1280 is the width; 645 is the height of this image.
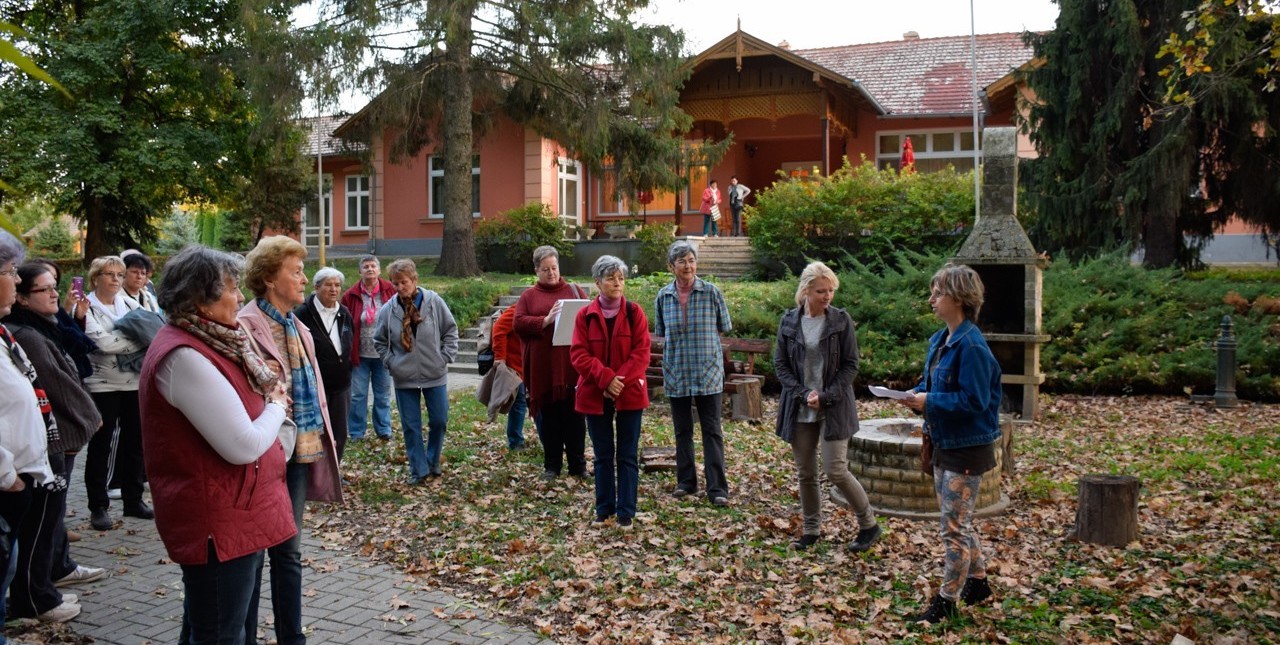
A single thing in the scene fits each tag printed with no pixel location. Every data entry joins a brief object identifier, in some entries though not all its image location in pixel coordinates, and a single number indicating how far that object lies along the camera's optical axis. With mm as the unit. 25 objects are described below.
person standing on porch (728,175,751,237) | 27062
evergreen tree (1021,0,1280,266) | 17062
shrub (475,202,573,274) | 25594
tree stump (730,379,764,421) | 11656
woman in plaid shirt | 7586
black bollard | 11945
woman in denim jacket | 4988
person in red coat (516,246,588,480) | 8203
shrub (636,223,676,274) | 24031
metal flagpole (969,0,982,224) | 18328
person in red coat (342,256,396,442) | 10086
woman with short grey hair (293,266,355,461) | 6625
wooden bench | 11672
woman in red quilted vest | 3219
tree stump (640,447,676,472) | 8758
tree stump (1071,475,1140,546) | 6570
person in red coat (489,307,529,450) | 9273
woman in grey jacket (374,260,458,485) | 8273
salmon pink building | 26656
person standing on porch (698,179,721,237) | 26797
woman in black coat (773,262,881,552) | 6375
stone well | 7387
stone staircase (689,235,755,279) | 23438
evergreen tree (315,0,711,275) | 20531
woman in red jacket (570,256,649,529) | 6945
